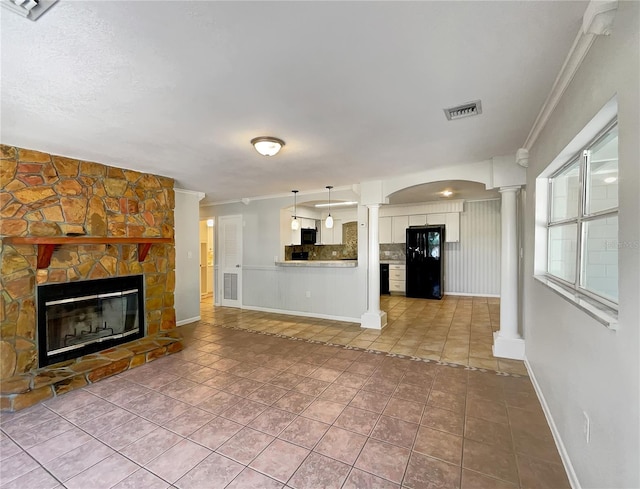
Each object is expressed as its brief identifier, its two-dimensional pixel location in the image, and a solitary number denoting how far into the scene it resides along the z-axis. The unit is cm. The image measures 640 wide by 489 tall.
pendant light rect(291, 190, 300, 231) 563
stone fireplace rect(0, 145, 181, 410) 284
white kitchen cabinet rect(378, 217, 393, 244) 795
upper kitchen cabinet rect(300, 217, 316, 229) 728
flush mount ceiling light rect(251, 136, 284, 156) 264
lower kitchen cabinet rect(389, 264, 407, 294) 771
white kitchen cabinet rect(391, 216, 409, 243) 772
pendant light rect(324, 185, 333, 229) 583
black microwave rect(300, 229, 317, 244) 702
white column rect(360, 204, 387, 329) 468
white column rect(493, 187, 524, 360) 342
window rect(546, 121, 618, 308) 148
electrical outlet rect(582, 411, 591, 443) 144
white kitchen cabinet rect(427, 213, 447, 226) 727
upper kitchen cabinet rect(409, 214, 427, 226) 747
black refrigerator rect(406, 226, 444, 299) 704
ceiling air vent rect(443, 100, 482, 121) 212
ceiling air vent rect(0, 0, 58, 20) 119
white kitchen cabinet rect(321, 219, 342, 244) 840
